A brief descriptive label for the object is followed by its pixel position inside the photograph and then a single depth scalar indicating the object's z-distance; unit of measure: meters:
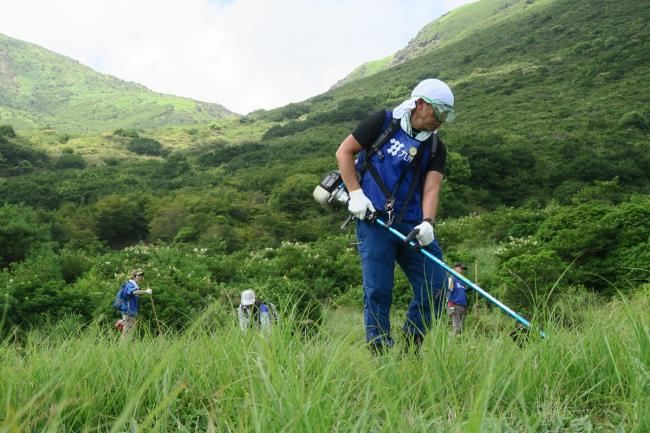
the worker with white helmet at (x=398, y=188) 3.45
